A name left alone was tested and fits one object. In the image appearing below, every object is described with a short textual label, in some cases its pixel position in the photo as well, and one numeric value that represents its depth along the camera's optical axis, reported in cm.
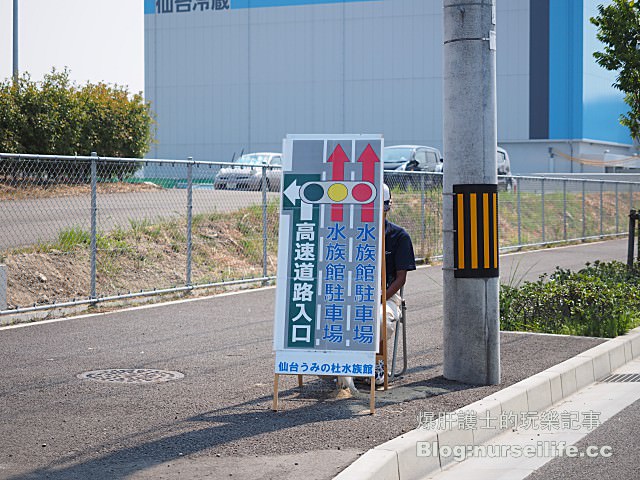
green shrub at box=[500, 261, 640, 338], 1013
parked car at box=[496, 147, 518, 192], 2708
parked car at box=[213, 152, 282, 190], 1792
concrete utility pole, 773
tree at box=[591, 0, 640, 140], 1353
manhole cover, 773
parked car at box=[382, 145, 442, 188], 2891
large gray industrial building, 4694
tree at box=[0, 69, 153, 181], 2156
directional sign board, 675
